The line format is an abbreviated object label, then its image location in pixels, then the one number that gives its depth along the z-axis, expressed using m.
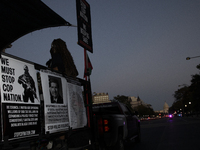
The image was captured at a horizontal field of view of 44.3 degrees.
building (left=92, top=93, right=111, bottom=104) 170.93
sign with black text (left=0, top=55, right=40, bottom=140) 3.04
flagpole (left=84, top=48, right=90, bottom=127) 5.29
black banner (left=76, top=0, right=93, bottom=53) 6.40
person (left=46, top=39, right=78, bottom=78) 7.04
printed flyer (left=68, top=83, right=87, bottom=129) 4.57
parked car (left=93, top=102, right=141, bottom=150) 6.01
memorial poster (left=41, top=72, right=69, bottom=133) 3.82
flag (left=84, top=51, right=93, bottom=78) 6.25
